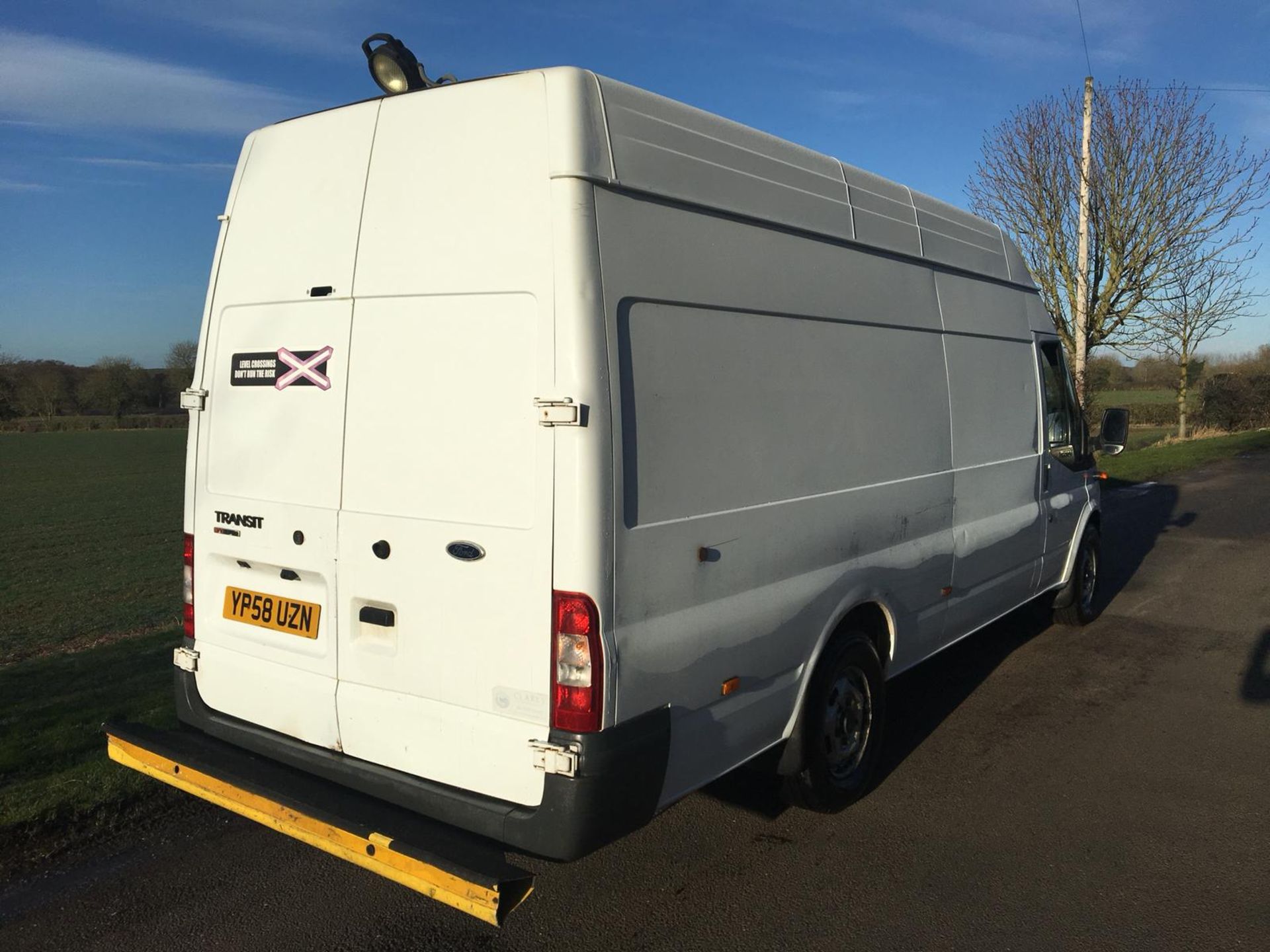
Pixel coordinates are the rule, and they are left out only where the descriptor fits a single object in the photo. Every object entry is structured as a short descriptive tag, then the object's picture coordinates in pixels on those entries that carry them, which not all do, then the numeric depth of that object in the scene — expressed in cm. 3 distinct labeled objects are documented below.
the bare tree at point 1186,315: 2206
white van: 281
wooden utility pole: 2056
